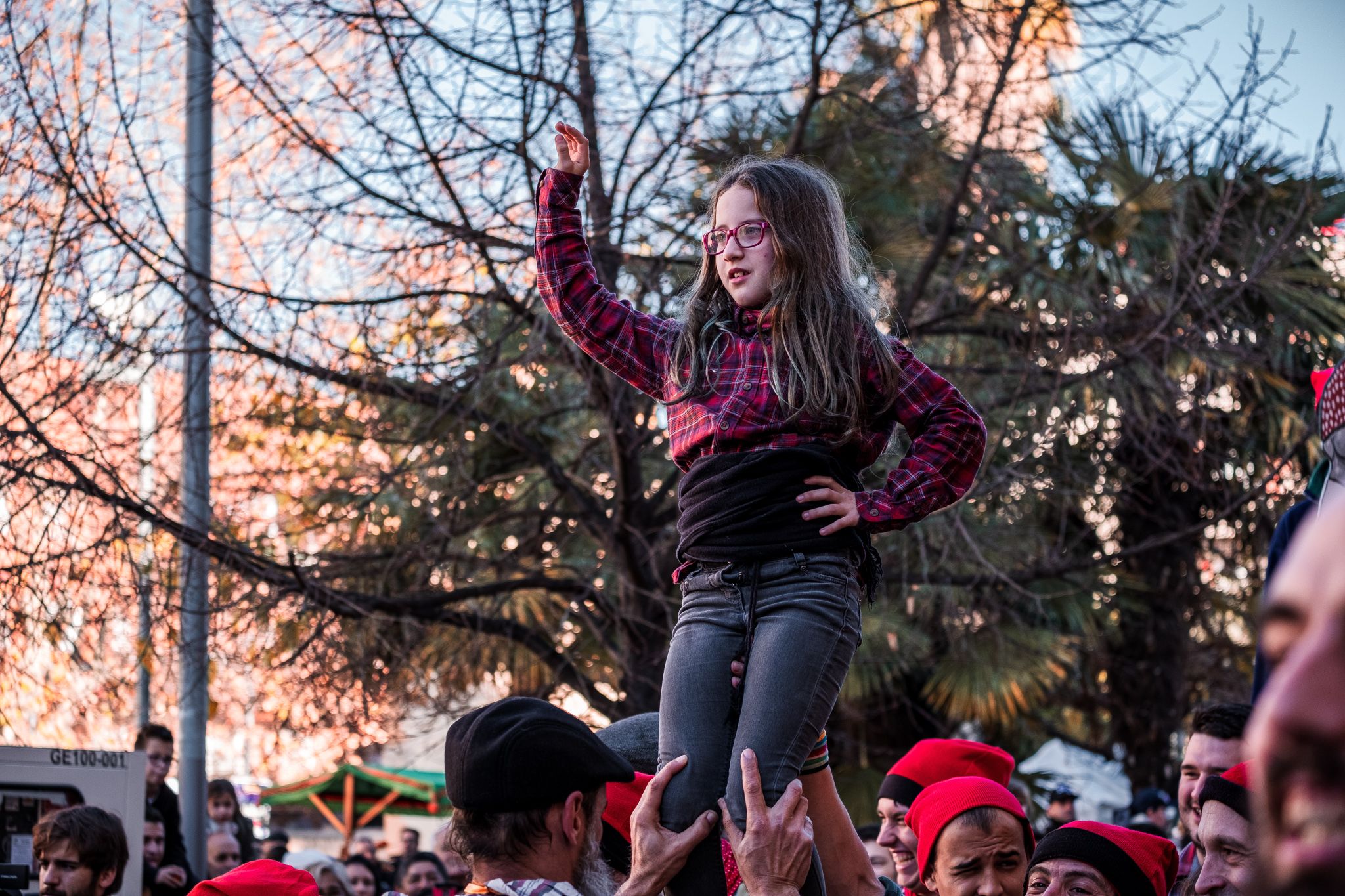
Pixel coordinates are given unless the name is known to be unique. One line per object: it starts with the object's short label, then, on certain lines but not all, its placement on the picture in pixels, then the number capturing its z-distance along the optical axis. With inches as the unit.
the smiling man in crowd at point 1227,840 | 123.8
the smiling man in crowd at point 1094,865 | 136.9
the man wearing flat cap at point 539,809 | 96.2
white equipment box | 198.8
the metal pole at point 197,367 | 244.2
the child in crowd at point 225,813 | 313.7
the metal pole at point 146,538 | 238.1
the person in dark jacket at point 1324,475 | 114.5
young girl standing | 100.7
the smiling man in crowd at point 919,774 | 182.9
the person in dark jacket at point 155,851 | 240.2
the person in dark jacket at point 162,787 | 256.1
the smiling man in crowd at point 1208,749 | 151.8
